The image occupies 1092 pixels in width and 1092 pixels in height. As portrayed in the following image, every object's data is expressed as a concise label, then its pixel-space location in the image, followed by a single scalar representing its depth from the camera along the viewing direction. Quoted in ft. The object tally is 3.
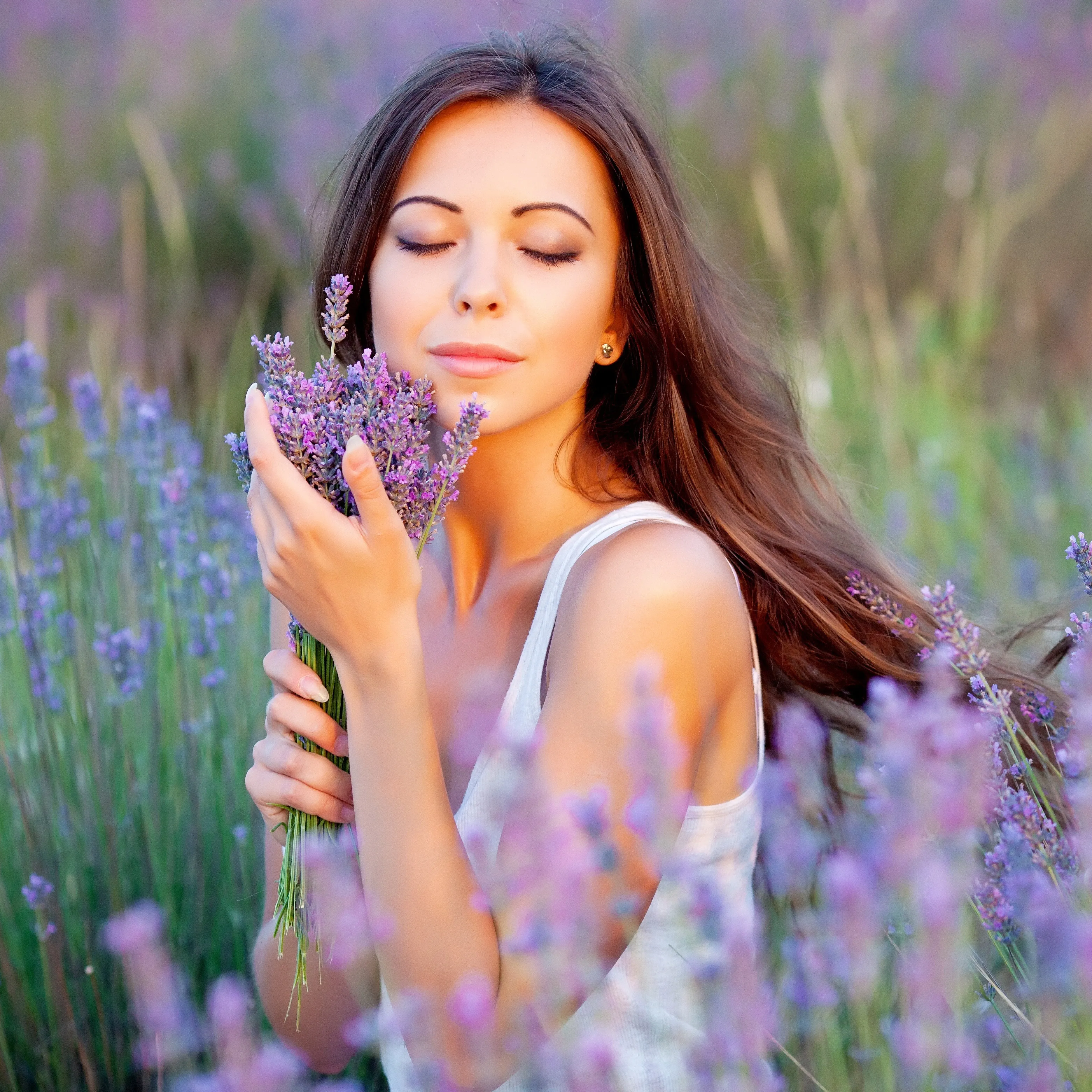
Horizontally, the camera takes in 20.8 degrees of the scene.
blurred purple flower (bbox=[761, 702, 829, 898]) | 3.67
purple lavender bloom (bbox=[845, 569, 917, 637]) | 4.41
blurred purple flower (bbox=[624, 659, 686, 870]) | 3.52
